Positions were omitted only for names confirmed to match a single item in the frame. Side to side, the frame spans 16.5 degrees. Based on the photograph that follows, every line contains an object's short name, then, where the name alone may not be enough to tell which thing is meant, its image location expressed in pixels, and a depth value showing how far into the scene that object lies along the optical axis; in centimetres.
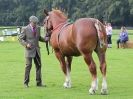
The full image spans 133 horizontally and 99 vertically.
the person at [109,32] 3637
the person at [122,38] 3559
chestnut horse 1286
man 1488
